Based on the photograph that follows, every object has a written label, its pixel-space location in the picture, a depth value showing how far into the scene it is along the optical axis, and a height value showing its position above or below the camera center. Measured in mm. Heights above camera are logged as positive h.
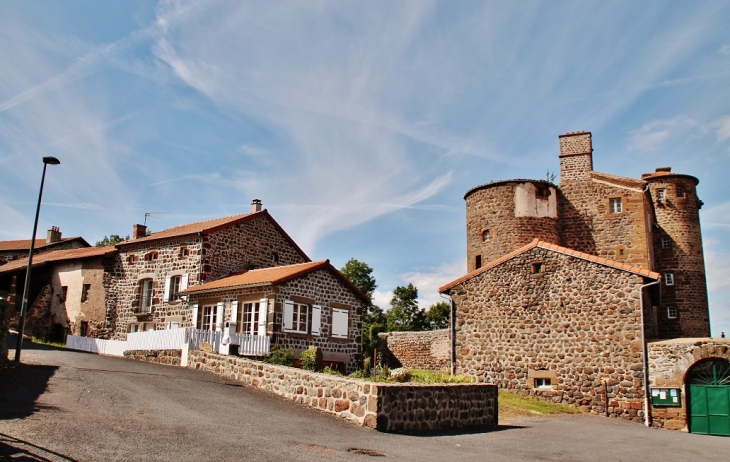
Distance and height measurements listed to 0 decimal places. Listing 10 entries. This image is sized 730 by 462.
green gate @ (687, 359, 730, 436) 16906 -1385
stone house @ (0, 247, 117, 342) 27812 +1931
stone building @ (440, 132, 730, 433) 18125 +1743
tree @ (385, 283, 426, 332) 48156 +2494
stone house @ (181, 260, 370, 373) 19969 +1130
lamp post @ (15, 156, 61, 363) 15362 +3232
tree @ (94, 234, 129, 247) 47438 +7528
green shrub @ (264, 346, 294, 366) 17344 -541
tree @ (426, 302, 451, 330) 48206 +2228
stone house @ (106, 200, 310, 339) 24812 +3335
